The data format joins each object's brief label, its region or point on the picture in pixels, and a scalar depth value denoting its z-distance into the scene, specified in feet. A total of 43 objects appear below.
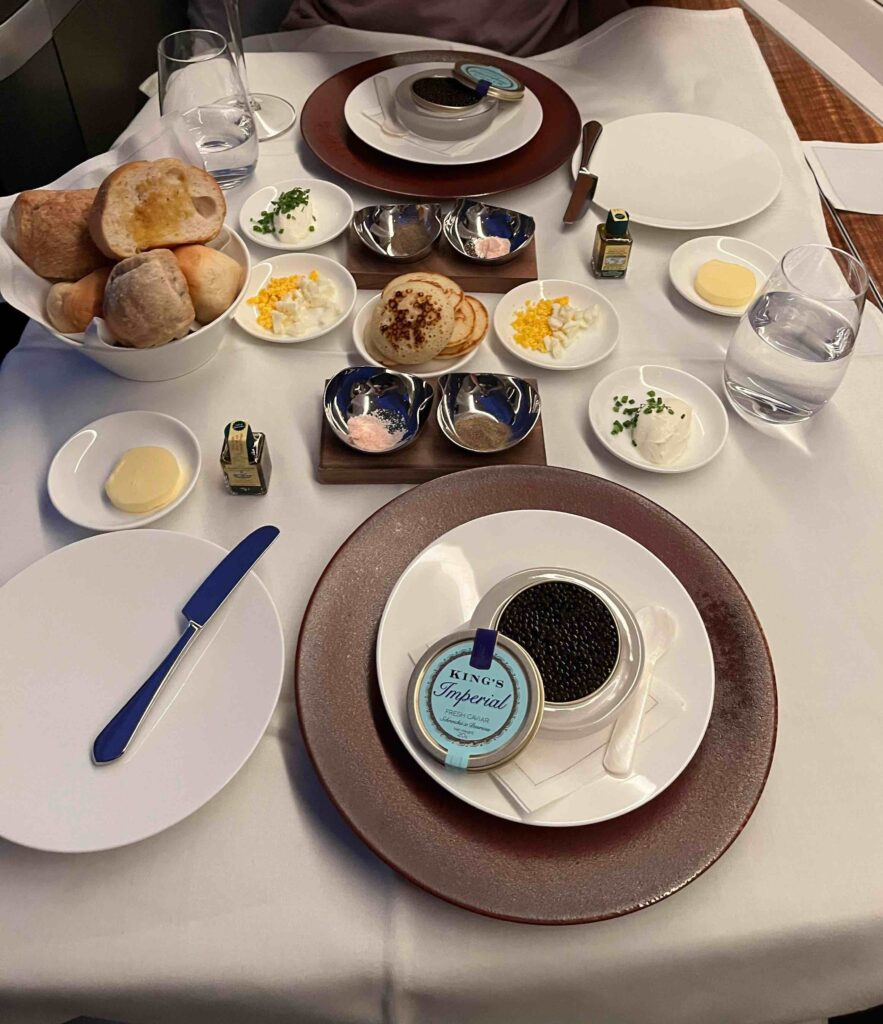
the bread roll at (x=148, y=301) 2.61
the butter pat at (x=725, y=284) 3.38
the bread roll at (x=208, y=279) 2.81
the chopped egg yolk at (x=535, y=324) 3.26
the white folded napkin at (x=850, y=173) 4.27
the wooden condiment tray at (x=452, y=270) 3.46
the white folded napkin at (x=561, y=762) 1.94
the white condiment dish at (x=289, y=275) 3.23
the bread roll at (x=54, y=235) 2.82
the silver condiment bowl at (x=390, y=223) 3.50
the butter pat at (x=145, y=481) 2.60
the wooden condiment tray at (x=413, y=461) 2.77
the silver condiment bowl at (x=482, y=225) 3.55
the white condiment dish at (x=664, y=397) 2.86
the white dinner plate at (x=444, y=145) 3.96
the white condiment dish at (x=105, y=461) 2.60
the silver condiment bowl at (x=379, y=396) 2.88
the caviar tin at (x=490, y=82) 4.02
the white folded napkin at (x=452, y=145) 4.00
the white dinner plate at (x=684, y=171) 3.81
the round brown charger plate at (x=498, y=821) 1.86
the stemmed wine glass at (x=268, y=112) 4.02
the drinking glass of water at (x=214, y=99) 3.75
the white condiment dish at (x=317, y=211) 3.60
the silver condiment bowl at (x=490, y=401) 2.87
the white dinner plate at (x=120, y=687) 1.93
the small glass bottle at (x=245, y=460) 2.58
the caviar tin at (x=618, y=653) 2.02
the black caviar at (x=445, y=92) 3.99
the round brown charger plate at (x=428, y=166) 3.87
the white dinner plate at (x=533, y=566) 1.95
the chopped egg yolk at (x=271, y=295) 3.31
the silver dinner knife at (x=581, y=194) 3.72
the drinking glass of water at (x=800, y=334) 2.82
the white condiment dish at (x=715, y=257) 3.51
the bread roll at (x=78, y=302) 2.76
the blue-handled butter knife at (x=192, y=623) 2.02
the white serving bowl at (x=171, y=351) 2.75
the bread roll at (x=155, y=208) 2.75
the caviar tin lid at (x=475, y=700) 1.93
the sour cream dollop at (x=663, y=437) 2.83
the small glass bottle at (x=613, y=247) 3.39
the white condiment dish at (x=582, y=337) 3.19
